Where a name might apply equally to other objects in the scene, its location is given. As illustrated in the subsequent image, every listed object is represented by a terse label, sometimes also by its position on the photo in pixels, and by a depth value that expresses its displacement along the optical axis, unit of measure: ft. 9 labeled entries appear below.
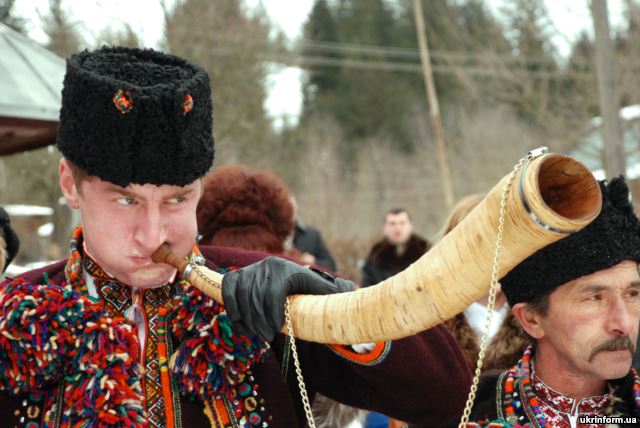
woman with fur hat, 11.41
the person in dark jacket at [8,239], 11.18
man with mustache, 7.77
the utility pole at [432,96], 44.61
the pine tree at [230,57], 40.50
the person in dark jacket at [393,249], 24.12
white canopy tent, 12.62
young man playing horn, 6.35
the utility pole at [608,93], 21.09
